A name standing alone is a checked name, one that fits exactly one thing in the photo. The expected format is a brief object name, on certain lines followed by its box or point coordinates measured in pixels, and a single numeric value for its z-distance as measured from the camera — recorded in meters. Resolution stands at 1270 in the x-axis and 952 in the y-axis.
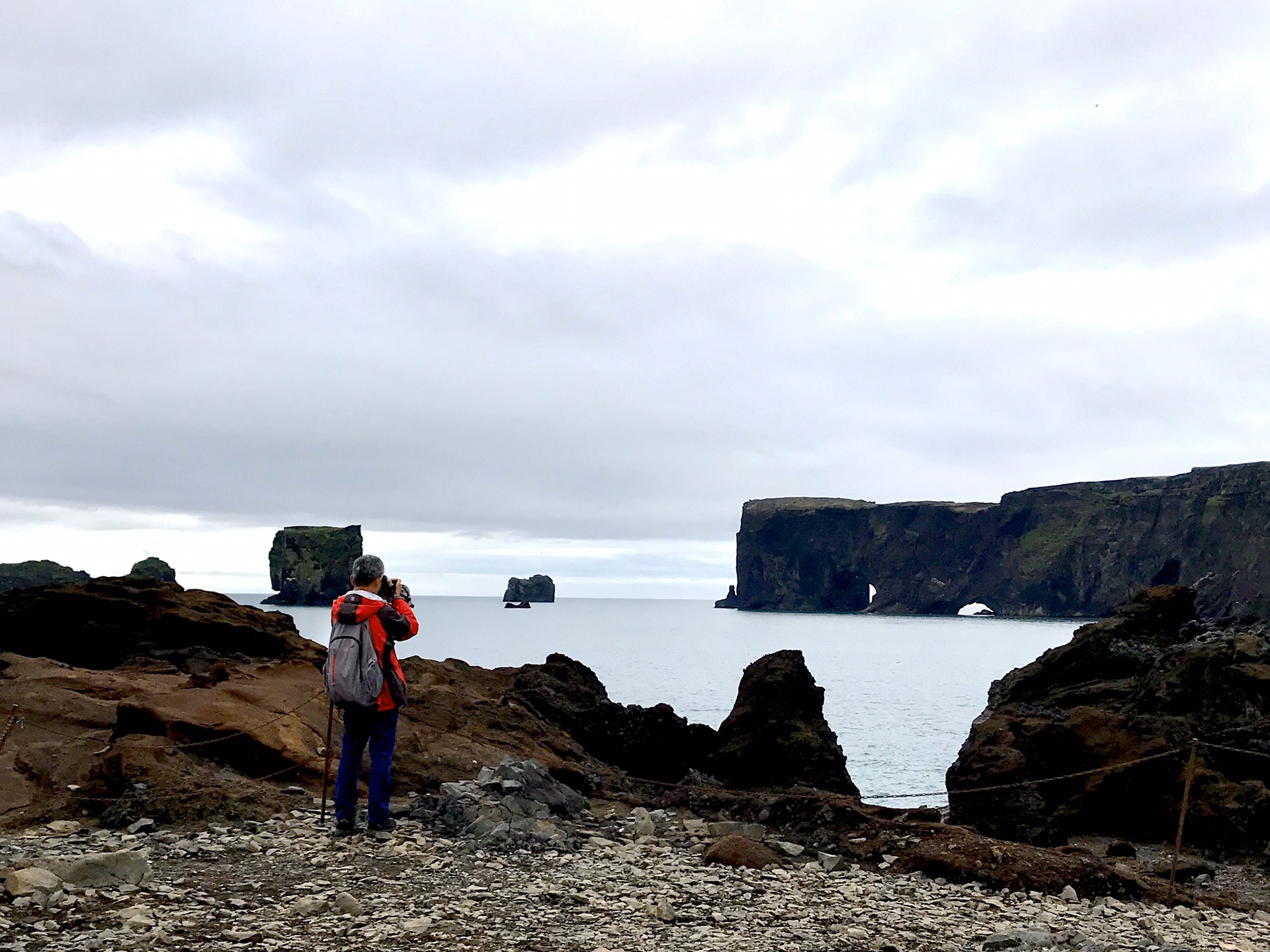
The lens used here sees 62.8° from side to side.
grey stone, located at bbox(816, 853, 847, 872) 9.64
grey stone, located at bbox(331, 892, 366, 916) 7.28
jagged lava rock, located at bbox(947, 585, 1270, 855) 13.52
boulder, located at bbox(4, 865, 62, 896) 6.94
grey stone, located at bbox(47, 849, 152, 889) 7.34
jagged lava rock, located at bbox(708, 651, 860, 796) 16.88
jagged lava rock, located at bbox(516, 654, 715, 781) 17.64
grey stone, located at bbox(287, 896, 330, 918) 7.21
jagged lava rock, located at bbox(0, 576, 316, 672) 17.66
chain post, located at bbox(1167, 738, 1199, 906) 9.14
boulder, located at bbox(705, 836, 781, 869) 9.51
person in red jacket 9.48
